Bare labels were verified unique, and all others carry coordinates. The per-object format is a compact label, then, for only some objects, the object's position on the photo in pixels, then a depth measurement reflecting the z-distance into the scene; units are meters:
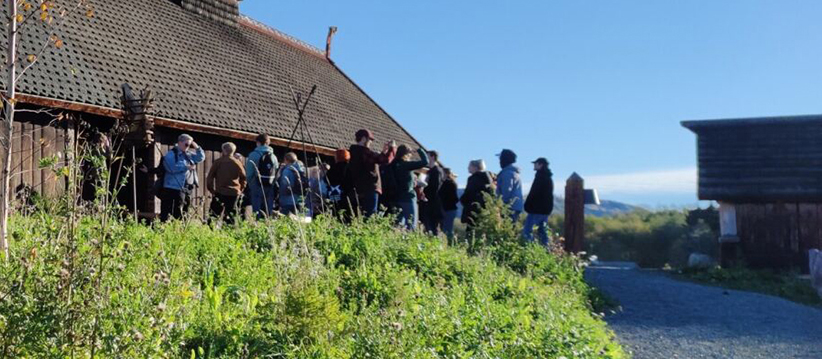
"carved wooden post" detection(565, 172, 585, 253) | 15.91
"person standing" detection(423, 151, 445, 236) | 12.66
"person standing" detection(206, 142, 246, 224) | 10.27
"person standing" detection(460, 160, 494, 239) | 12.74
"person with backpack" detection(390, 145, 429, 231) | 11.16
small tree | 5.30
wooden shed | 18.77
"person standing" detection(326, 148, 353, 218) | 11.03
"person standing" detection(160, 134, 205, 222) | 10.13
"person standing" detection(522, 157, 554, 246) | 12.80
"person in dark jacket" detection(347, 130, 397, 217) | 10.66
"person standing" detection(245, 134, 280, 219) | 10.82
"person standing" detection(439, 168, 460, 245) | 13.30
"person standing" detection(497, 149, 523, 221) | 12.45
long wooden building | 12.63
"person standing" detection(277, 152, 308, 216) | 10.51
